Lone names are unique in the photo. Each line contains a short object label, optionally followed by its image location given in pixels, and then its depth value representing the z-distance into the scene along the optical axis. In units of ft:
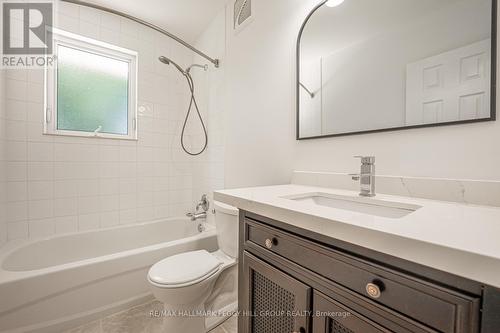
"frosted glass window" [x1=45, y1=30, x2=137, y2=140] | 5.87
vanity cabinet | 1.21
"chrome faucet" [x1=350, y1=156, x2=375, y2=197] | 2.78
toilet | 3.62
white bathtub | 3.79
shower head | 6.01
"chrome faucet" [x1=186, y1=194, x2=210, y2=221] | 6.62
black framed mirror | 2.31
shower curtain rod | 4.68
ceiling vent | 5.29
